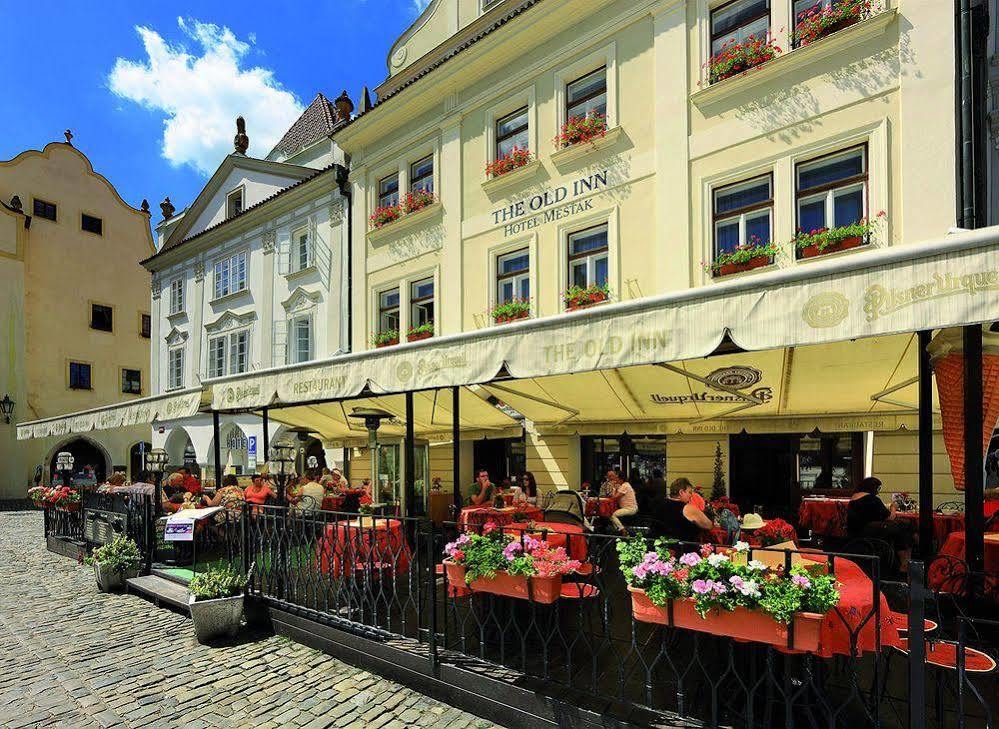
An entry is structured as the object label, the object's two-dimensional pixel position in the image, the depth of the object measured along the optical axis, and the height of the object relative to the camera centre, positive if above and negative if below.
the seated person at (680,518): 6.17 -1.67
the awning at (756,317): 3.04 +0.33
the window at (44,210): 29.06 +8.29
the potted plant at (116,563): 8.72 -2.92
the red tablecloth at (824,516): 9.18 -2.43
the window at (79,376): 29.06 -0.21
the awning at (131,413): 10.30 -0.86
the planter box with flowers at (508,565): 4.22 -1.48
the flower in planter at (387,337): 15.36 +0.89
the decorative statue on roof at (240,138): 23.64 +9.60
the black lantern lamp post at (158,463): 10.72 -1.74
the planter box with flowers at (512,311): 12.53 +1.30
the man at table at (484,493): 10.09 -2.19
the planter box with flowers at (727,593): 3.13 -1.30
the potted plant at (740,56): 9.80 +5.44
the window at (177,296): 24.14 +3.21
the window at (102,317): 30.44 +2.91
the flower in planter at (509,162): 12.95 +4.75
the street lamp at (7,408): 26.23 -1.64
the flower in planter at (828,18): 8.95 +5.57
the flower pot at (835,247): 8.80 +1.90
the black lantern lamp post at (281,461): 7.81 -1.25
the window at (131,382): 31.05 -0.57
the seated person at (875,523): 6.94 -1.93
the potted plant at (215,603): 6.27 -2.57
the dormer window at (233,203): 22.17 +6.53
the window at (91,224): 30.86 +8.04
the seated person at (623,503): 8.49 -2.06
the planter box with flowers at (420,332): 14.30 +0.97
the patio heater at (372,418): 9.29 -0.78
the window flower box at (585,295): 11.32 +1.47
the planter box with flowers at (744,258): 9.56 +1.88
